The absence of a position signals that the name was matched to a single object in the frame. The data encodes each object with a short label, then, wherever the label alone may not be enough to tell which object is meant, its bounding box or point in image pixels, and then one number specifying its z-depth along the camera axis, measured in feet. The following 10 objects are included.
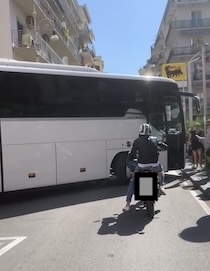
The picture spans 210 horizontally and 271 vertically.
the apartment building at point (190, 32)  104.71
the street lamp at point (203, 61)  47.65
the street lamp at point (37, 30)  47.45
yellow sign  61.82
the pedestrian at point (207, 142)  25.27
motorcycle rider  15.04
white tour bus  19.24
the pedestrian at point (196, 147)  29.92
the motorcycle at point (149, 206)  14.82
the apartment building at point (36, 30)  43.03
